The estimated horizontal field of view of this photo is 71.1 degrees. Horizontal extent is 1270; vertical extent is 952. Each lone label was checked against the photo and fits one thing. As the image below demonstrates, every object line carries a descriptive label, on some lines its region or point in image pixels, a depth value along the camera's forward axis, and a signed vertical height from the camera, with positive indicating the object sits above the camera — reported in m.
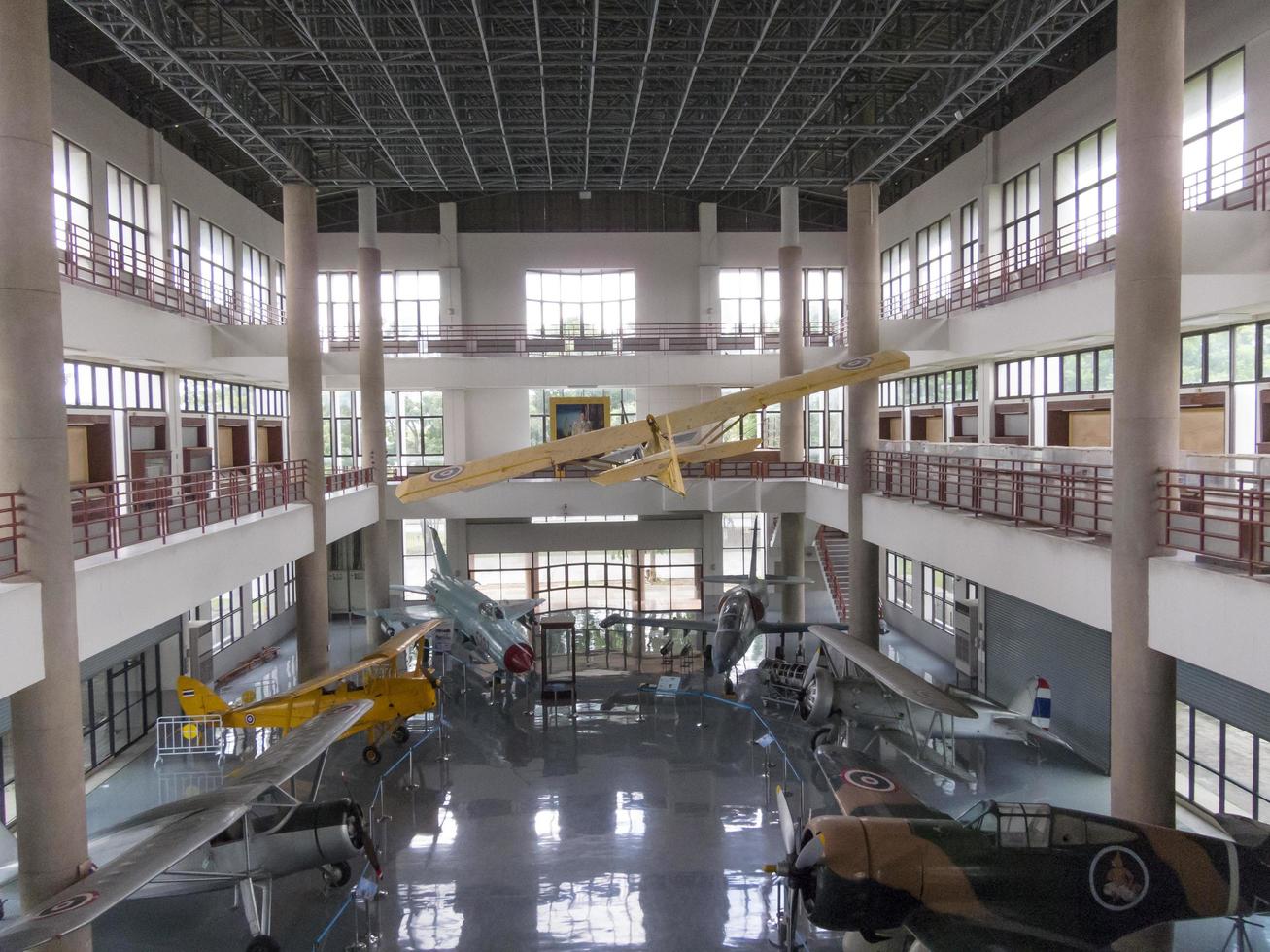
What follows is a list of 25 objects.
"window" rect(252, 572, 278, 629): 29.66 -5.11
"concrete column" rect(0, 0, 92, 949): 10.29 +0.09
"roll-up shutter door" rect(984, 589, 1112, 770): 18.42 -5.35
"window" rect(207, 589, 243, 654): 26.05 -5.06
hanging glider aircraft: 13.94 -0.02
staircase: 30.66 -4.45
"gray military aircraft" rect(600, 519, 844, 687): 23.69 -5.01
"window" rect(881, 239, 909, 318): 33.53 +6.11
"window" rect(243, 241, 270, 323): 31.76 +6.15
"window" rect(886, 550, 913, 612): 31.61 -5.28
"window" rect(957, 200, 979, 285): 27.22 +6.08
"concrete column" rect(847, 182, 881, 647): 22.09 +0.50
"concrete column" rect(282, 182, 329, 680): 21.38 +0.70
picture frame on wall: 34.34 +1.12
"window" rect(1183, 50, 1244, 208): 16.19 +5.65
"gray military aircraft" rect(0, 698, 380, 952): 9.91 -5.14
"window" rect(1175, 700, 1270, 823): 13.85 -5.54
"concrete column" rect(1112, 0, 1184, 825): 10.65 +0.62
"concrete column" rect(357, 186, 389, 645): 26.62 +1.83
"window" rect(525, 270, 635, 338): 37.53 +5.95
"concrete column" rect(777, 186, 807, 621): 27.78 +3.25
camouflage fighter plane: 9.53 -4.86
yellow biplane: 16.98 -5.04
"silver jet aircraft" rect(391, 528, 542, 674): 22.30 -4.69
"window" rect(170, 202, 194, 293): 25.61 +6.05
